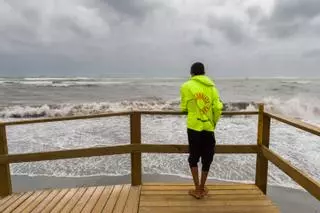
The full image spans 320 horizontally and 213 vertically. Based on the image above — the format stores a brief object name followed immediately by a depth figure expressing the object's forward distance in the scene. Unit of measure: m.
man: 4.09
